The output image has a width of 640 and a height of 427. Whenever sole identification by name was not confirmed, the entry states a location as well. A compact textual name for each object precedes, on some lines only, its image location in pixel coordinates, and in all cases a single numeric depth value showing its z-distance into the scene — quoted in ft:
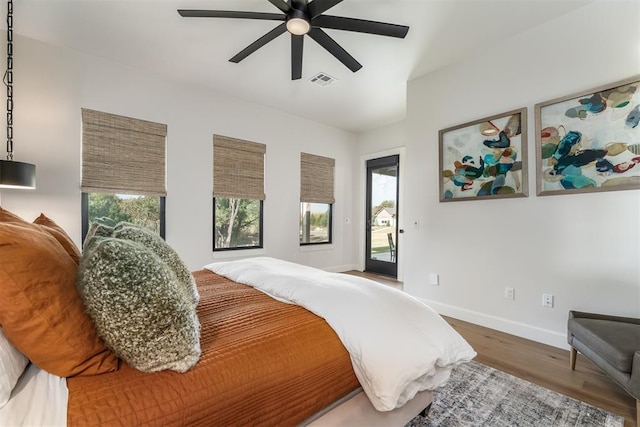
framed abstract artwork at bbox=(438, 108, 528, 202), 8.52
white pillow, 2.28
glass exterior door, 16.16
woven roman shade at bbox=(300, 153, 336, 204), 15.49
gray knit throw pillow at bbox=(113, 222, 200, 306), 4.14
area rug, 4.91
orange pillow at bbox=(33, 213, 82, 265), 3.81
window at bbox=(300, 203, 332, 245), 15.93
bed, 2.36
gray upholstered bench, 4.80
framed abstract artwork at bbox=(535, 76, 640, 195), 6.76
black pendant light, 6.25
